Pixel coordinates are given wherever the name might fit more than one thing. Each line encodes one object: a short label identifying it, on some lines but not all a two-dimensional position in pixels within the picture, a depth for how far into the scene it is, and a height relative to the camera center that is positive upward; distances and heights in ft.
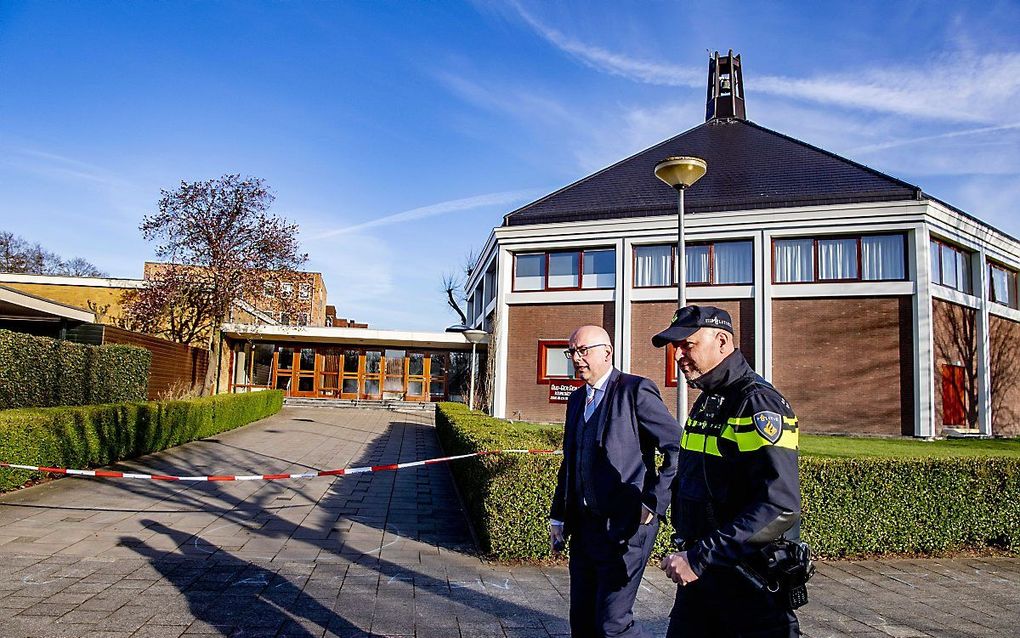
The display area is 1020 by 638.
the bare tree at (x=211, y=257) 74.90 +11.67
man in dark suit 10.00 -1.74
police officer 7.86 -1.39
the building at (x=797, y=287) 66.64 +9.22
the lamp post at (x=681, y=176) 28.53 +8.27
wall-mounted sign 76.89 -2.13
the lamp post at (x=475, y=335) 77.61 +3.75
